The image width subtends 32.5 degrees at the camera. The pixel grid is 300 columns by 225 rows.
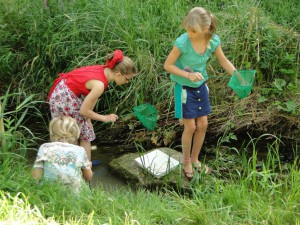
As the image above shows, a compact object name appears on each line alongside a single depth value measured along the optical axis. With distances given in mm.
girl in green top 3783
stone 4188
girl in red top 4000
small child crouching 3344
